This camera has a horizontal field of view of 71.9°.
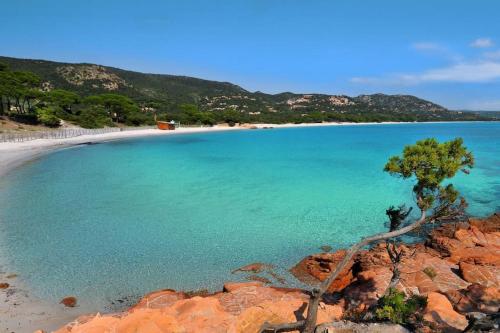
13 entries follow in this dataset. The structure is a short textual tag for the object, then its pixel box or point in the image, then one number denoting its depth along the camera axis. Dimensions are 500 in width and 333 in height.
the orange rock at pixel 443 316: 7.59
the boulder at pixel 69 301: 9.80
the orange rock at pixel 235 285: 10.22
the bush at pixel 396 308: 7.41
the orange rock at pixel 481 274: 10.56
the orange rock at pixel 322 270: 11.42
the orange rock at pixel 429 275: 10.11
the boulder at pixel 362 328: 7.20
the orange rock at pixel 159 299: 9.40
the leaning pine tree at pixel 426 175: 7.21
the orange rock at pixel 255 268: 12.42
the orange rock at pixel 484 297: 8.45
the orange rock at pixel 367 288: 9.22
